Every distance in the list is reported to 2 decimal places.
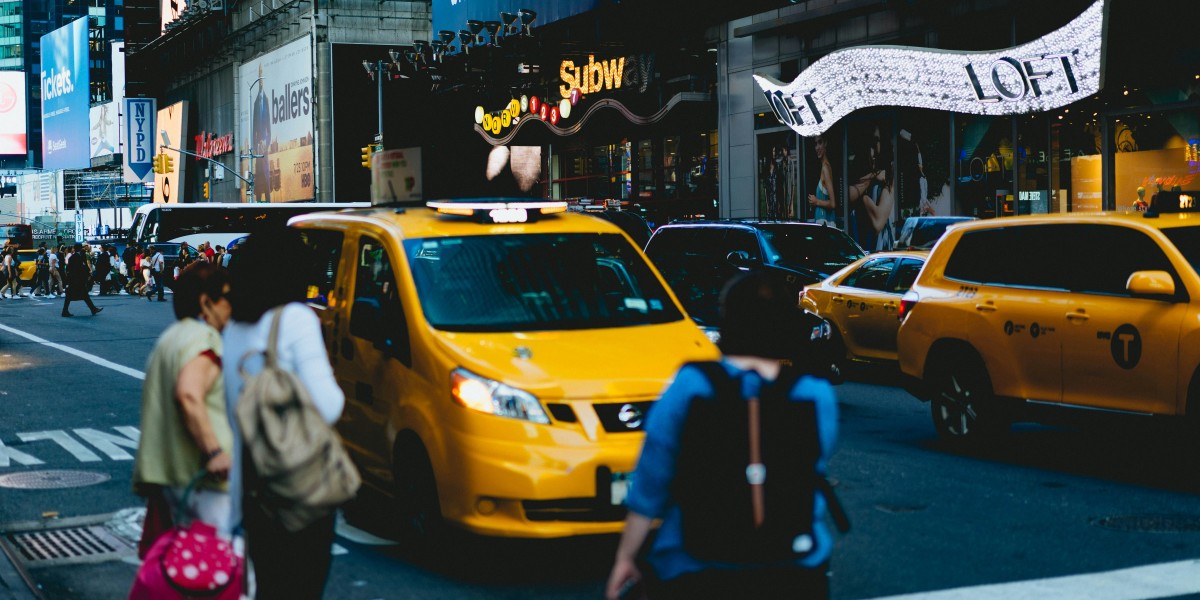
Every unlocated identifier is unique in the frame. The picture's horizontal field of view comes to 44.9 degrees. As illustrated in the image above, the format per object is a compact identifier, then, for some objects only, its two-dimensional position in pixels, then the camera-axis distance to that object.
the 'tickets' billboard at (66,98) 110.06
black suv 18.02
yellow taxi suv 9.41
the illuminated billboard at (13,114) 123.12
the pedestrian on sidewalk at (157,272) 43.16
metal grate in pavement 7.64
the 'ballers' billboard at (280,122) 76.31
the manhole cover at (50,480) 9.92
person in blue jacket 3.48
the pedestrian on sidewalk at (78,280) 32.68
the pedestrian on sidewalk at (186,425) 4.89
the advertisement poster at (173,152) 99.94
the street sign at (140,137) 107.56
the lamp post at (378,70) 50.84
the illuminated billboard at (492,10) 40.97
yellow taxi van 6.84
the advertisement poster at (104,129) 127.38
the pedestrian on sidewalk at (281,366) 4.64
